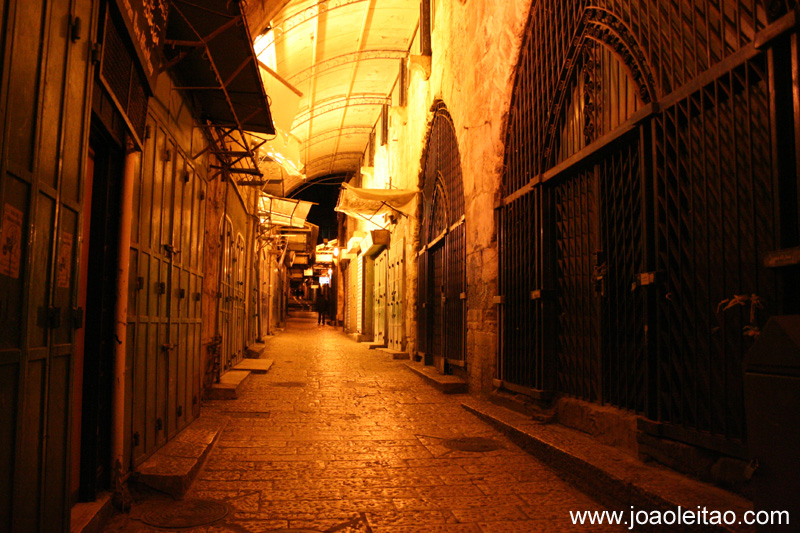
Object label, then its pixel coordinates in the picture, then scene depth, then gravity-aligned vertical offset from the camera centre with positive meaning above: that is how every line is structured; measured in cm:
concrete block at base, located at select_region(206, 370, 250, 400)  776 -118
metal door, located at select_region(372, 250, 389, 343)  1786 +27
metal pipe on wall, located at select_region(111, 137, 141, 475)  367 -3
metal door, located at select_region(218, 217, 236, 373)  880 +17
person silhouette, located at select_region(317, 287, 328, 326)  3359 -1
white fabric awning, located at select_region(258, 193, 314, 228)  1554 +274
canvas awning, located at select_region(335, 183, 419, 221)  1284 +272
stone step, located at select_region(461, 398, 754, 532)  314 -116
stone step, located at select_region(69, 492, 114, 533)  303 -120
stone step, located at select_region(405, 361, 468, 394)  869 -122
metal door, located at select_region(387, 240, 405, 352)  1489 +33
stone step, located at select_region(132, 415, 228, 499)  393 -123
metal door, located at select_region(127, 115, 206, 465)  411 +10
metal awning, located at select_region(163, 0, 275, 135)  437 +225
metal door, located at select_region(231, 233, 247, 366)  1083 +6
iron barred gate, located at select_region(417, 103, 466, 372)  967 +99
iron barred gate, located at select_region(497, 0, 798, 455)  324 +78
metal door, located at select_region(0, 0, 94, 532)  204 +24
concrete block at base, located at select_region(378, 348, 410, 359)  1383 -121
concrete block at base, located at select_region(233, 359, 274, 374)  1068 -119
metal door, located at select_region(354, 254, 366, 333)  2245 +52
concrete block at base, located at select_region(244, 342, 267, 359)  1309 -110
